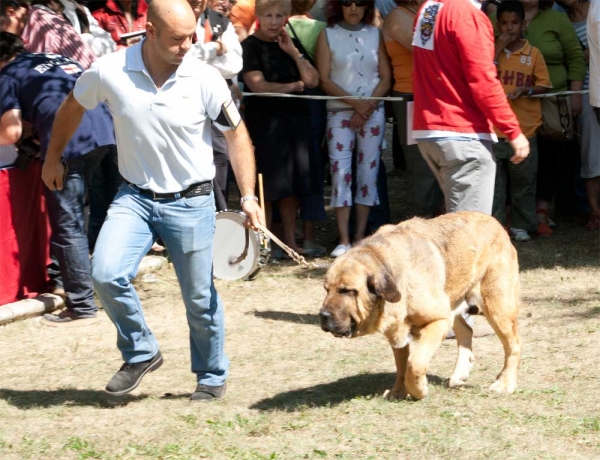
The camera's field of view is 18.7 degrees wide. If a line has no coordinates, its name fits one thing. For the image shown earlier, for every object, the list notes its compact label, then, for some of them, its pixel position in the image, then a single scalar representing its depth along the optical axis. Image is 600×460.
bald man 9.28
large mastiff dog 9.22
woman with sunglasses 16.92
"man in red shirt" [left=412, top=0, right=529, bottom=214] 11.59
